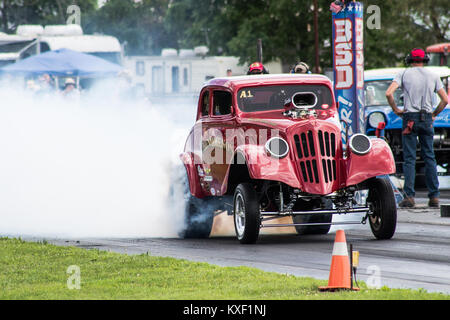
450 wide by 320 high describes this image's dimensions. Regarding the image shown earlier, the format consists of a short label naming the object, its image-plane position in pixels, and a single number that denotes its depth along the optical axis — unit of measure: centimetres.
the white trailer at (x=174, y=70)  4607
